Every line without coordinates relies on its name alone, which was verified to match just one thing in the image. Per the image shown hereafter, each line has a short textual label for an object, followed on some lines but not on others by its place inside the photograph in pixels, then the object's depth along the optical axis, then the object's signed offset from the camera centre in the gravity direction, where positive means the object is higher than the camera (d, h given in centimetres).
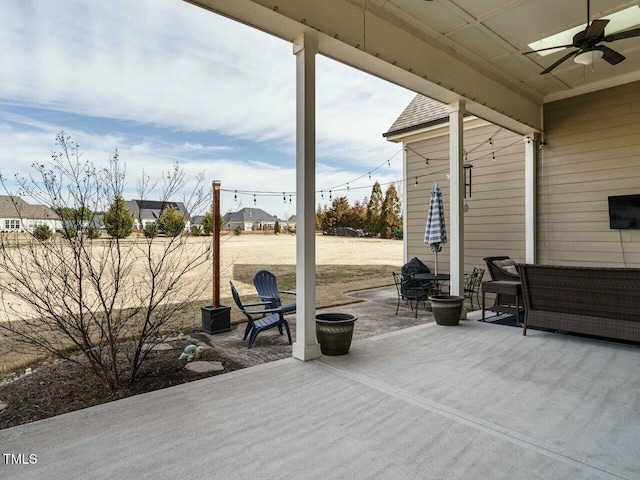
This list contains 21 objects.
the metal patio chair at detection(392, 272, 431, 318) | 637 -91
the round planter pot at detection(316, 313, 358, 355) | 370 -97
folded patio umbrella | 684 +28
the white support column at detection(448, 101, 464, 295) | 539 +60
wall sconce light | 733 +137
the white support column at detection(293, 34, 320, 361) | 359 +48
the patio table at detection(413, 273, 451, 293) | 627 -65
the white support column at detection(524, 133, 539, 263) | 666 +83
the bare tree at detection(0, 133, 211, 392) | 293 -14
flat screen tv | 565 +43
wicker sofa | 380 -67
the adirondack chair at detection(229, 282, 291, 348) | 420 -97
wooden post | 509 -2
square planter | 493 -107
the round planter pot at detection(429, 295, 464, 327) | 504 -97
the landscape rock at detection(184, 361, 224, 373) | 345 -121
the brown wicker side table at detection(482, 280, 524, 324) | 498 -70
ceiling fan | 352 +200
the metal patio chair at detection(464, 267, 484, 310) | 657 -76
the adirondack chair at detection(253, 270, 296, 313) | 480 -64
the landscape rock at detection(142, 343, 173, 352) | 409 -120
